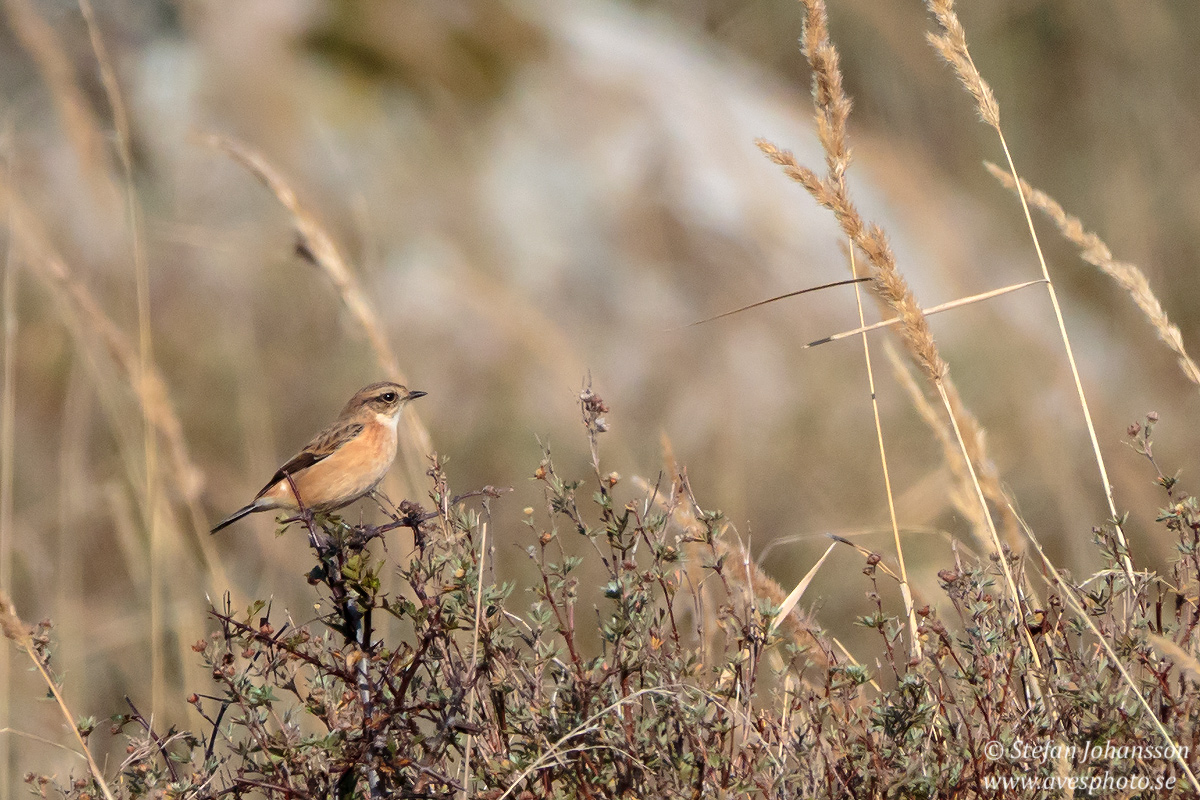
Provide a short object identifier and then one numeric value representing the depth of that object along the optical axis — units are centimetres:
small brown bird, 851
